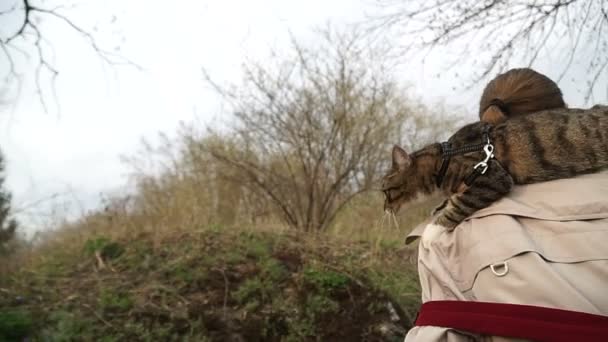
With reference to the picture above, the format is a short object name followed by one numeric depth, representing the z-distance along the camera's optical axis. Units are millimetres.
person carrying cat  1131
